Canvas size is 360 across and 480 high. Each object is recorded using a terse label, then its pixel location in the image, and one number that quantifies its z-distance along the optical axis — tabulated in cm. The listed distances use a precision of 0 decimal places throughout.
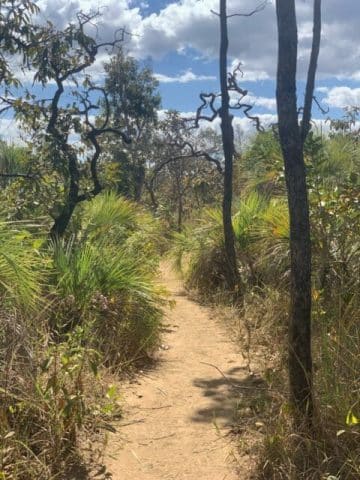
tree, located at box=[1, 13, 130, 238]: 715
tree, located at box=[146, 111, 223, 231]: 1906
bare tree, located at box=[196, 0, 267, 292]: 907
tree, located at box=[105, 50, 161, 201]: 2119
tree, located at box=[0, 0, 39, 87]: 616
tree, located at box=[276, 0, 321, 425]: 352
